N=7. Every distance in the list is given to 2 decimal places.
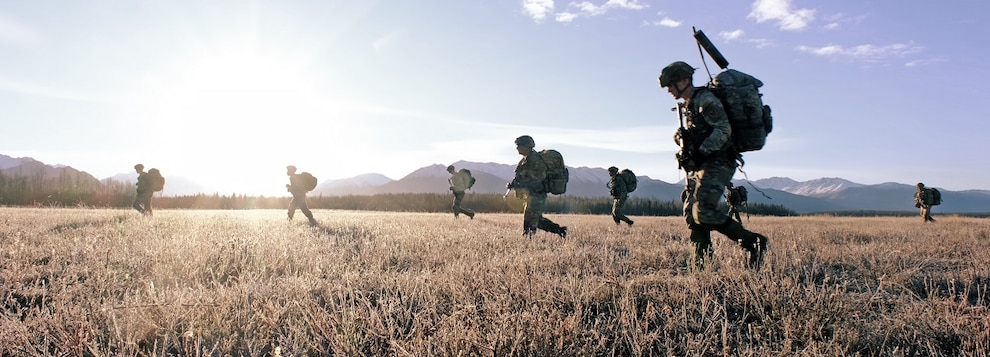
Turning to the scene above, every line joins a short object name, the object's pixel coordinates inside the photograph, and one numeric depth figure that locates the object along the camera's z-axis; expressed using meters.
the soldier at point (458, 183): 17.84
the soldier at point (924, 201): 23.14
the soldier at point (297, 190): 13.54
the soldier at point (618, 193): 16.53
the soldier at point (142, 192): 16.03
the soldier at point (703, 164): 5.20
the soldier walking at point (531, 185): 9.95
